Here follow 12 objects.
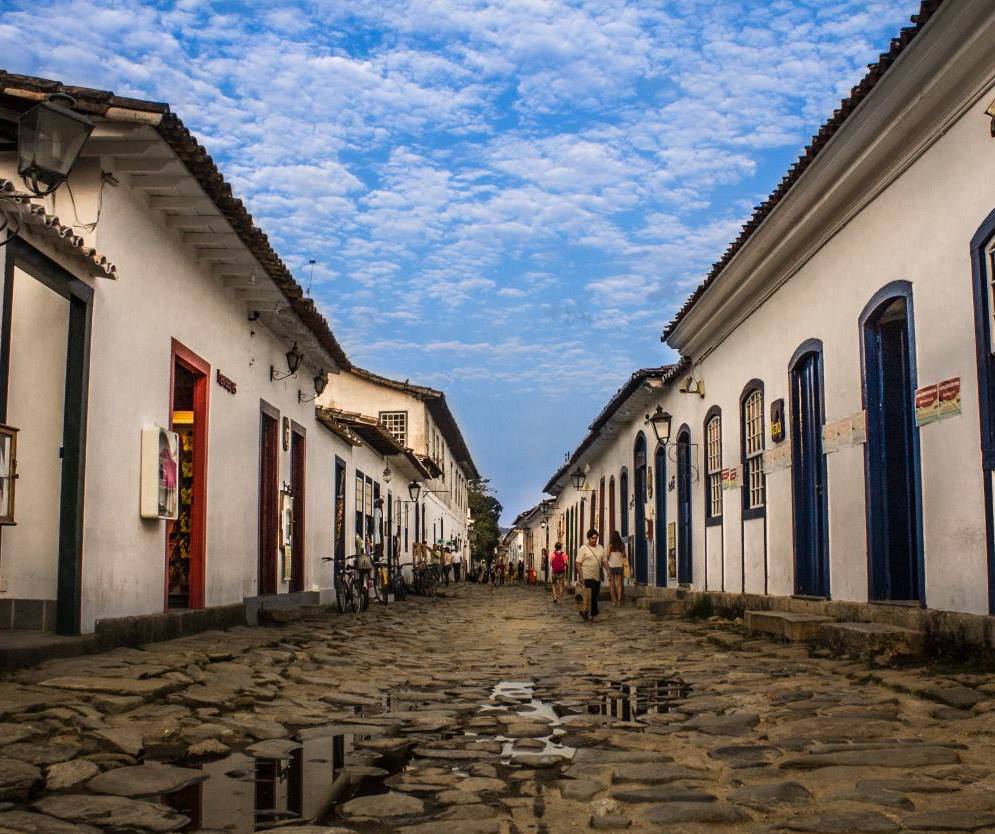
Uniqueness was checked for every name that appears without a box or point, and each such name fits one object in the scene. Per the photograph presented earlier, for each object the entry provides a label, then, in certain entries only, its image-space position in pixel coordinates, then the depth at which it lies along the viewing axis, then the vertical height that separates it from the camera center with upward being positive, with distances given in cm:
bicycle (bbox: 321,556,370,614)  1695 -86
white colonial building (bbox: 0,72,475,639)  764 +139
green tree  6765 +77
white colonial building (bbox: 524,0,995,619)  764 +172
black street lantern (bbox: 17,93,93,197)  620 +228
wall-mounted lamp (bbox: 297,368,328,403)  1661 +234
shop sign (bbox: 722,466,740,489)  1498 +76
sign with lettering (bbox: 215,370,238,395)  1185 +170
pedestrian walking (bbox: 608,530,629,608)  1988 -57
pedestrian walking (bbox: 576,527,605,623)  1591 -52
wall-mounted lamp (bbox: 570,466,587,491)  3304 +176
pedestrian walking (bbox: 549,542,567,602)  2442 -93
